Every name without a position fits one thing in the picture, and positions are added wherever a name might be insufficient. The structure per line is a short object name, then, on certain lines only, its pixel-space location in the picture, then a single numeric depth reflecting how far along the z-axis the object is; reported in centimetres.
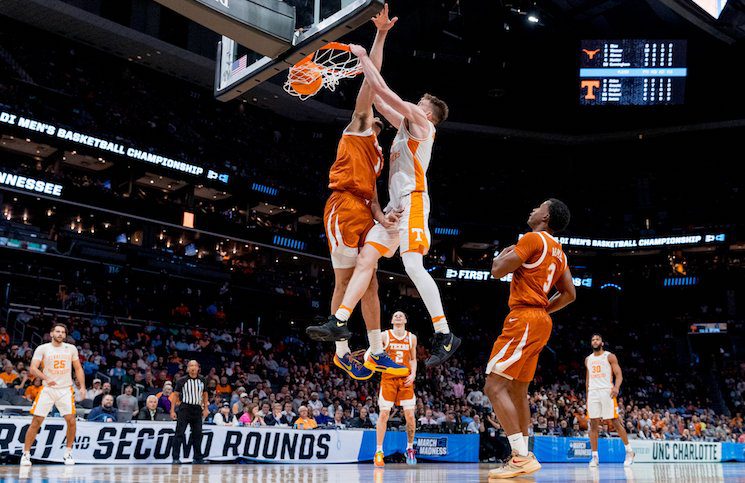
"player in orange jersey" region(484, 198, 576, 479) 610
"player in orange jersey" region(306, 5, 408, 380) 609
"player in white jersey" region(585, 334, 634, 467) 1255
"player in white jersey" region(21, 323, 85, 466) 1030
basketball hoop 735
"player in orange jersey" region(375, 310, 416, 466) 1144
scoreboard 2719
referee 1202
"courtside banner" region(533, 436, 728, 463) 1753
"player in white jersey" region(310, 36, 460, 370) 589
